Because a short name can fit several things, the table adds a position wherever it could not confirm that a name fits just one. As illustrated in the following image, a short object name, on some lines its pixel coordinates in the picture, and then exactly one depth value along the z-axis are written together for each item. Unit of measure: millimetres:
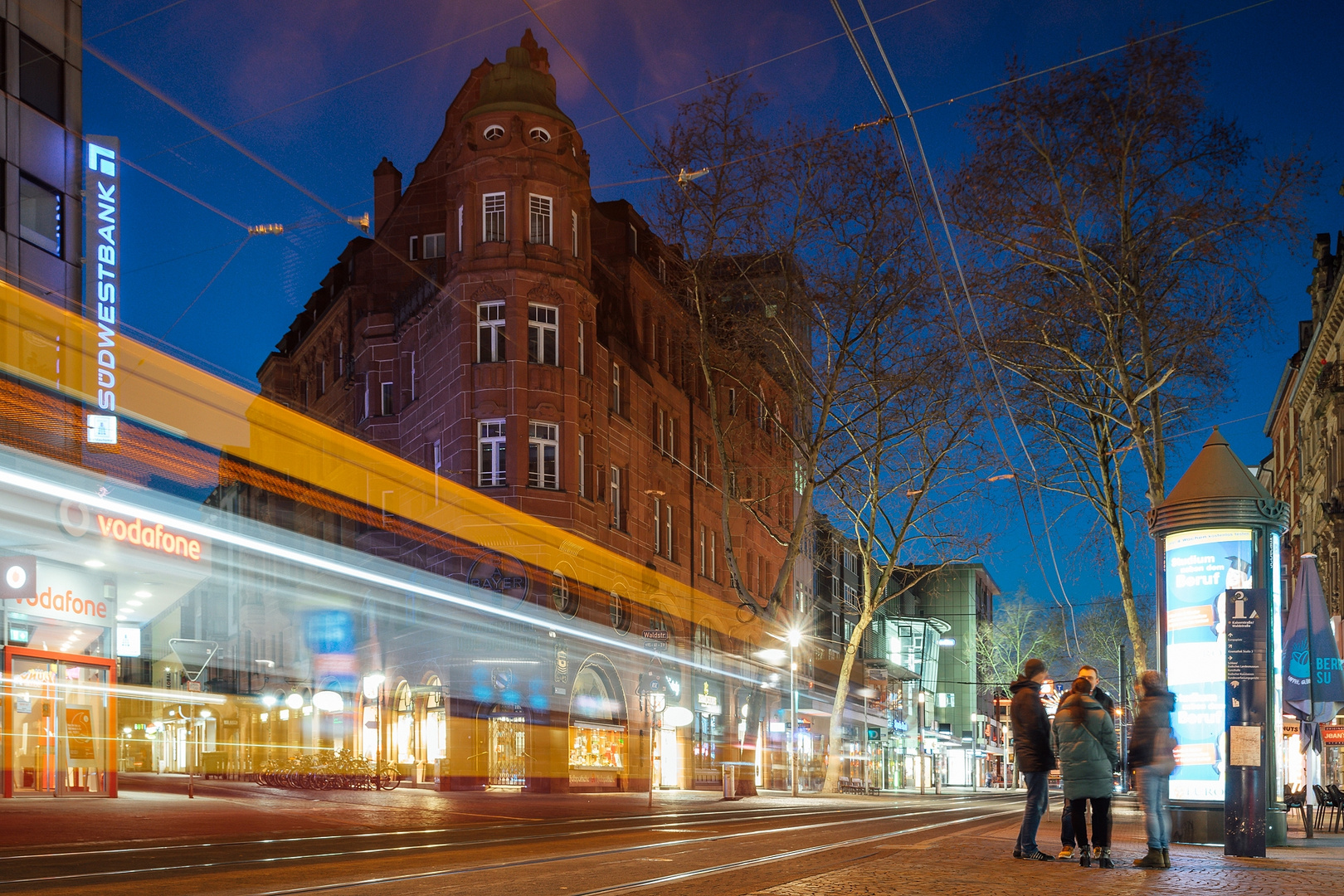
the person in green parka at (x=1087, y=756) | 11539
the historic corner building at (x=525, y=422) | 36406
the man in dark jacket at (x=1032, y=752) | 11648
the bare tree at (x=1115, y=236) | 25500
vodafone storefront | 22328
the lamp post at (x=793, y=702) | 38750
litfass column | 15453
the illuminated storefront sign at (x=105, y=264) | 27328
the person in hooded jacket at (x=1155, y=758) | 11414
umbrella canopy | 20031
